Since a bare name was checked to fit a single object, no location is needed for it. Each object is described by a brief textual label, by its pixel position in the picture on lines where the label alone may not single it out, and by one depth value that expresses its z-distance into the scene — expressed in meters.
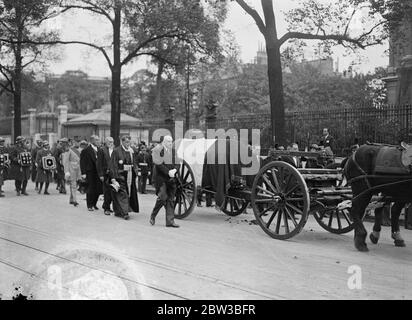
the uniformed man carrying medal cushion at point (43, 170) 17.22
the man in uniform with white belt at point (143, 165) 17.83
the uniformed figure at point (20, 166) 16.80
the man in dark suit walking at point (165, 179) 10.59
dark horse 7.76
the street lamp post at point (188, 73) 22.92
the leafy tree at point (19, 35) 21.70
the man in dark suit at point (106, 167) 12.27
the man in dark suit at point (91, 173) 13.29
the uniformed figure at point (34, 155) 18.08
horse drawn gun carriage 8.91
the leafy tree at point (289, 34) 16.28
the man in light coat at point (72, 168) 14.45
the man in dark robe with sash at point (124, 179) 11.97
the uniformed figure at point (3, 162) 16.36
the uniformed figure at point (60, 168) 17.73
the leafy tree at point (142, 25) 20.30
